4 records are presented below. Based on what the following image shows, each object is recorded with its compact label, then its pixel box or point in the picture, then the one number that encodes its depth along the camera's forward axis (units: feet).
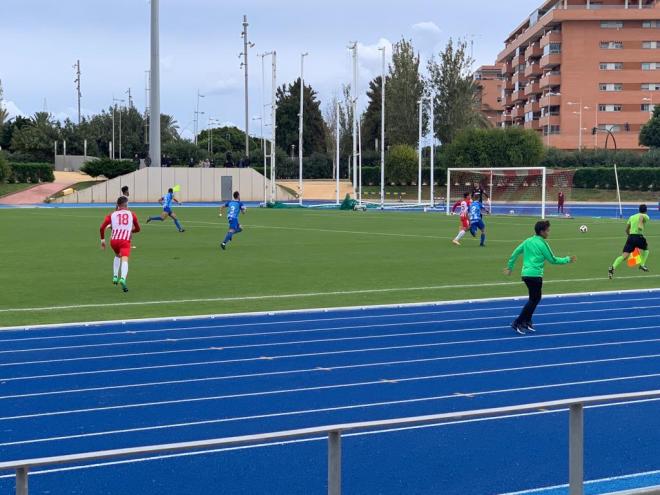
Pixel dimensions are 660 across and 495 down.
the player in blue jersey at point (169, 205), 117.62
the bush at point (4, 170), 249.55
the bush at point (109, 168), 264.93
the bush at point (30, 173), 263.29
